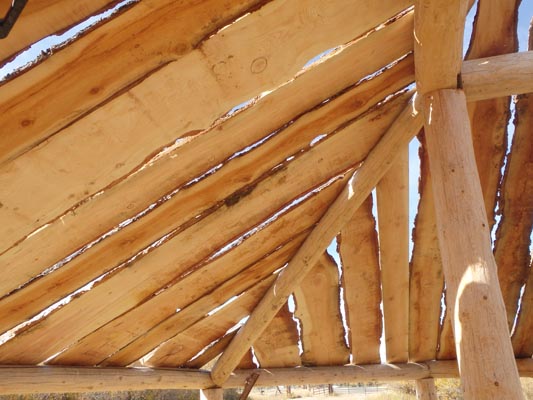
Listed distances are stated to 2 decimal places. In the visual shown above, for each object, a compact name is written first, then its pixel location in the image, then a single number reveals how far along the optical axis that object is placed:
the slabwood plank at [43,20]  1.40
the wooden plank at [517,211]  3.10
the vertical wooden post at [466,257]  1.79
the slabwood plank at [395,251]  3.26
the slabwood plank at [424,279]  3.44
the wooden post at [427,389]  5.36
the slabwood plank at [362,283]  3.60
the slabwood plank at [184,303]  3.33
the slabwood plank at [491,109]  2.49
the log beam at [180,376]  3.28
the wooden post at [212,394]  4.51
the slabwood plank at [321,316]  4.09
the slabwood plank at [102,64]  1.58
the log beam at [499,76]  2.31
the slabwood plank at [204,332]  3.92
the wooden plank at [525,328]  4.54
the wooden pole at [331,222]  2.82
